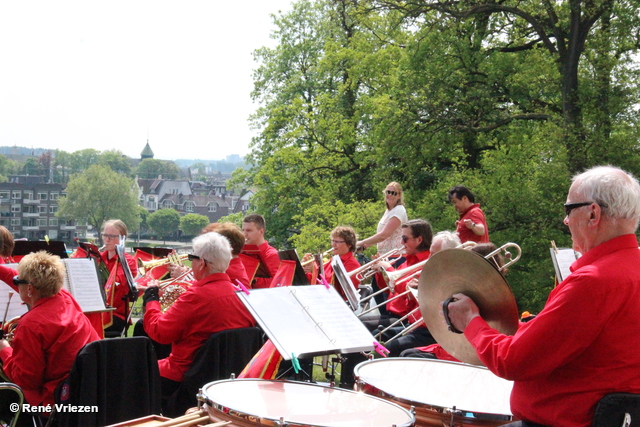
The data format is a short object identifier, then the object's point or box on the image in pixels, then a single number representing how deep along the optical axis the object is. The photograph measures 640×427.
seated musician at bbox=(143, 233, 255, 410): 4.10
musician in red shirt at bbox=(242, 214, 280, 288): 6.63
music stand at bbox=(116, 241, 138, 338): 5.60
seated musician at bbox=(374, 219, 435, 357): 5.46
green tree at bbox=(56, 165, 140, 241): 34.50
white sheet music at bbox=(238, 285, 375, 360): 2.90
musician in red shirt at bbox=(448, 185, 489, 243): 6.87
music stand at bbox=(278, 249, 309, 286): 5.40
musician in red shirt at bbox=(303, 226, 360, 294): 6.50
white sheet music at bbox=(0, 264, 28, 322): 4.49
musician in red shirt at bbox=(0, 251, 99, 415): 3.59
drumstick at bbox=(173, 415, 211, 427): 2.33
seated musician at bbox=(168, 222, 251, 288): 5.19
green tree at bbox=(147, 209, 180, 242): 39.31
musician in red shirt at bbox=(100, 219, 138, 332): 6.30
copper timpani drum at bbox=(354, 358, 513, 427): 2.58
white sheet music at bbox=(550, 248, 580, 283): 5.34
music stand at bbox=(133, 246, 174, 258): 6.80
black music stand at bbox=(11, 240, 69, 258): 6.08
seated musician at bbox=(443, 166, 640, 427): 2.11
